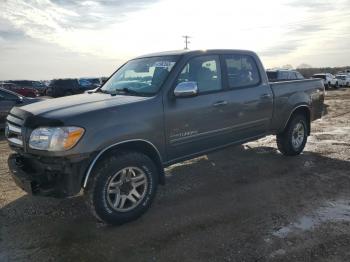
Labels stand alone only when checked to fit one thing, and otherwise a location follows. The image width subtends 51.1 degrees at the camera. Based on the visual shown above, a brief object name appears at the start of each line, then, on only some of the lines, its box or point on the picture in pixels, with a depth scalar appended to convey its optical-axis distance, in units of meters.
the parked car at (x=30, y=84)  29.95
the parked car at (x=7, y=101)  10.74
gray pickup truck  3.88
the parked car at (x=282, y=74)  19.69
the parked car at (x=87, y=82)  26.55
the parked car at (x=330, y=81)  35.97
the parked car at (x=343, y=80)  37.48
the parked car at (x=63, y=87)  24.67
